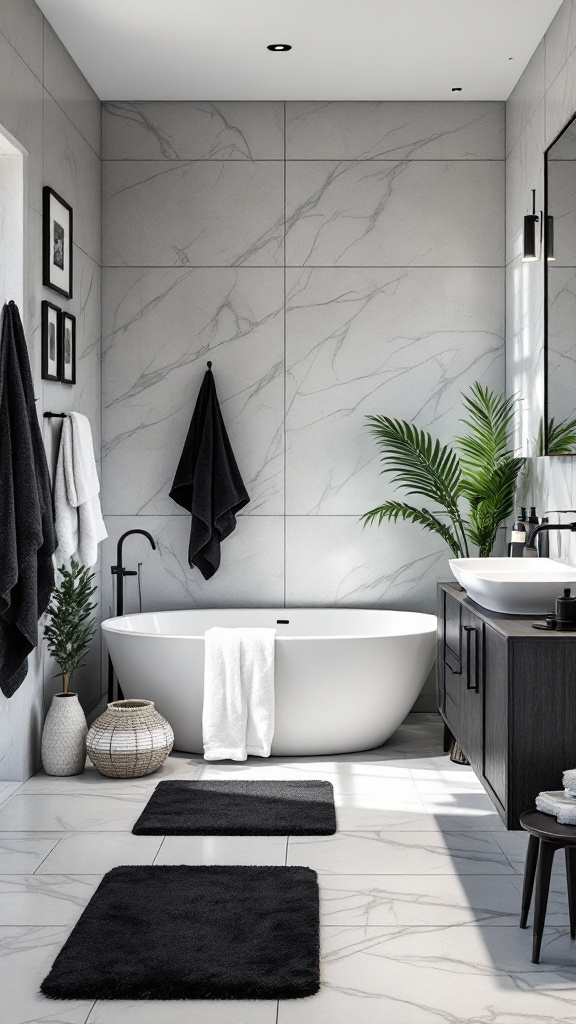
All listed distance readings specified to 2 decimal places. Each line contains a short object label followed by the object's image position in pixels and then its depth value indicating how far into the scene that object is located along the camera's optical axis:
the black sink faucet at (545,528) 3.08
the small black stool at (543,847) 2.33
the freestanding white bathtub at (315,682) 4.07
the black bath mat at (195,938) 2.30
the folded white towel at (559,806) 2.38
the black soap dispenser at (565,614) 2.62
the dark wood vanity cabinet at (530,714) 2.52
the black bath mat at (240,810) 3.35
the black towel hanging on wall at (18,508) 3.48
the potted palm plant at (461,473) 4.52
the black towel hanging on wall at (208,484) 4.82
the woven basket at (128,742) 3.86
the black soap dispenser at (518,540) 3.83
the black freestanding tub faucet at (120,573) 4.69
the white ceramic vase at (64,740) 3.92
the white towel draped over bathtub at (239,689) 4.04
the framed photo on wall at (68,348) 4.31
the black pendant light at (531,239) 4.11
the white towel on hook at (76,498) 4.11
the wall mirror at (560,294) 3.62
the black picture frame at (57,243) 4.04
